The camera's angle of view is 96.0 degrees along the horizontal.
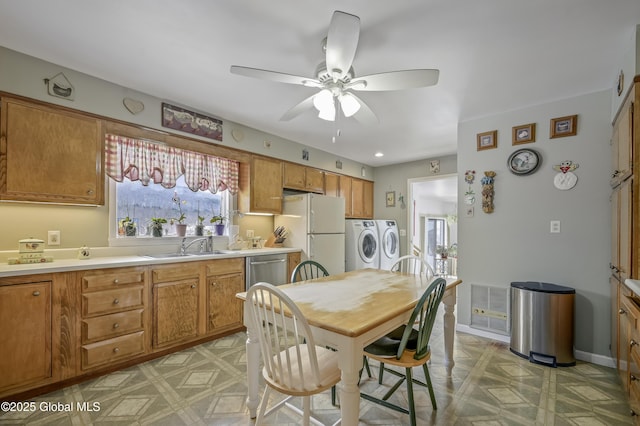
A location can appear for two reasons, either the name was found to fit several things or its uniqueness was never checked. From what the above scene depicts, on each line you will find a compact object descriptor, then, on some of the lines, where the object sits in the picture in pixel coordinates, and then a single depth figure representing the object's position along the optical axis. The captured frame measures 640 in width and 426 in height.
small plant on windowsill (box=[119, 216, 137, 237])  2.75
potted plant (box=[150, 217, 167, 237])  2.95
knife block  3.93
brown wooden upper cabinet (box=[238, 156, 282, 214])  3.61
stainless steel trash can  2.47
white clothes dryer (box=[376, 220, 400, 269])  5.16
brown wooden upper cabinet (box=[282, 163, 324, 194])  4.11
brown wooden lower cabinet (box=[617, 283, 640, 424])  1.52
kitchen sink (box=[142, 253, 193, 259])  2.75
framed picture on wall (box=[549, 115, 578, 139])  2.67
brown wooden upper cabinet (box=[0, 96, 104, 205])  2.05
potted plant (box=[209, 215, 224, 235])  3.45
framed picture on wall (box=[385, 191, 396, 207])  5.57
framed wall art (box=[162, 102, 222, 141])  2.87
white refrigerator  3.82
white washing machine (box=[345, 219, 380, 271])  4.77
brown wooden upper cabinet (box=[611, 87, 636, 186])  1.84
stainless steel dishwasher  3.21
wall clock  2.85
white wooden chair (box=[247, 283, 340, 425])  1.30
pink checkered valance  2.61
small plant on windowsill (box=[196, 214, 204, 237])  3.33
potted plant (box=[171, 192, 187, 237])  3.12
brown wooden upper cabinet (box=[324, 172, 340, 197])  4.79
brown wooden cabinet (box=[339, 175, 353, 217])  5.10
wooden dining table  1.27
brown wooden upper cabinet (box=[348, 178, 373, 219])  5.37
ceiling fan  1.41
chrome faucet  3.11
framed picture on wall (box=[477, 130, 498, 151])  3.11
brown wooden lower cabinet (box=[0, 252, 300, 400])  1.88
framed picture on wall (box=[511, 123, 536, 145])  2.88
